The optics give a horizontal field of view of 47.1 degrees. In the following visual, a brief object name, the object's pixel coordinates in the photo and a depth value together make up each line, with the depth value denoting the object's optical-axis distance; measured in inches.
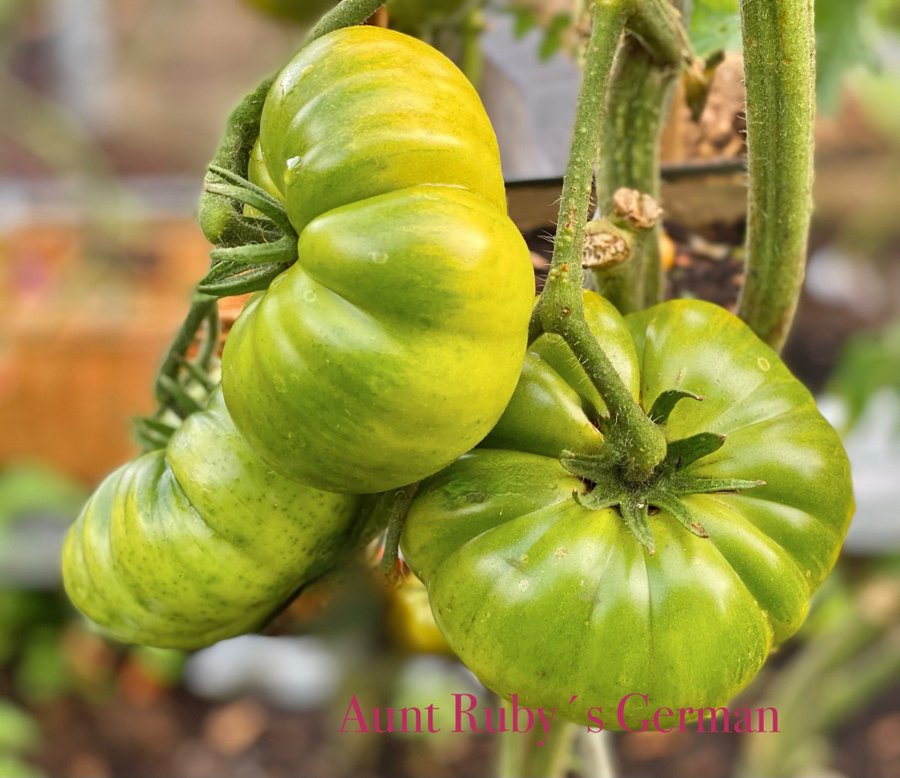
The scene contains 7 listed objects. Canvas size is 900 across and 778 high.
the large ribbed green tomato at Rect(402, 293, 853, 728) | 19.1
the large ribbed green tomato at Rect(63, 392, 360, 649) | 22.3
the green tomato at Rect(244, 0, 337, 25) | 35.2
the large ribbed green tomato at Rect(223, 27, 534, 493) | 16.8
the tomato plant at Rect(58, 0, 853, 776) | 17.0
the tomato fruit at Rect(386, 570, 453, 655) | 32.6
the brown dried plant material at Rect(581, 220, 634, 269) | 22.3
